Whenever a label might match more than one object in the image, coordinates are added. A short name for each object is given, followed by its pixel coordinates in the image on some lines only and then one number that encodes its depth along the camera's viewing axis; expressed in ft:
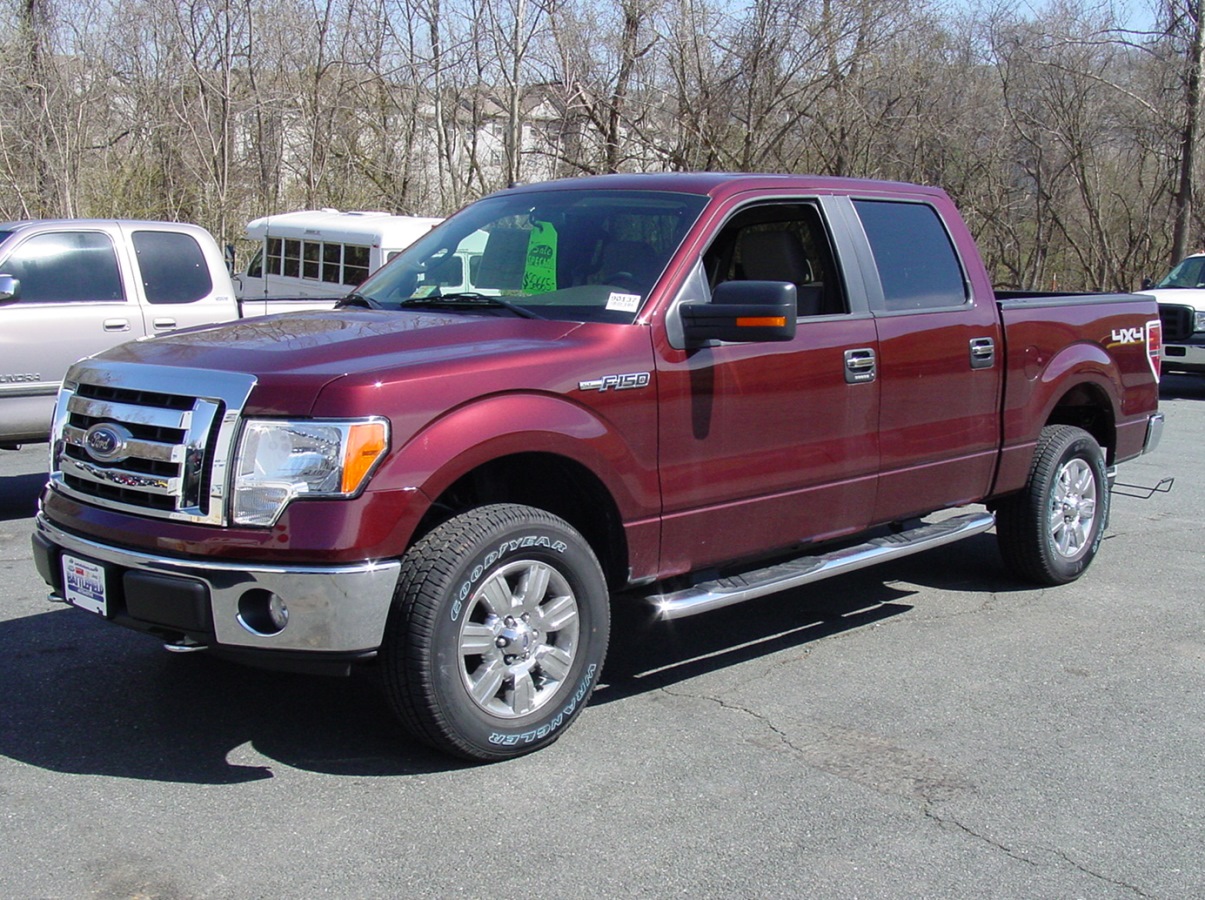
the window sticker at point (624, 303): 15.24
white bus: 58.23
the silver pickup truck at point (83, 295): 26.94
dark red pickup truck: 12.53
